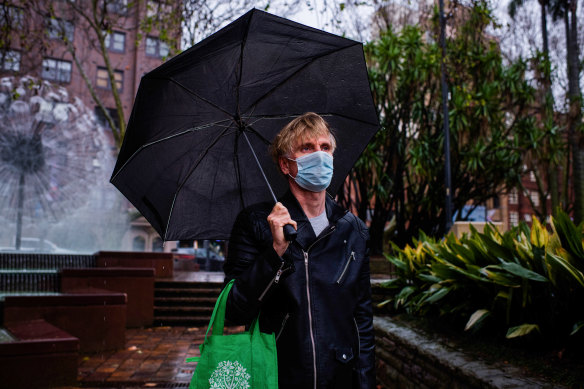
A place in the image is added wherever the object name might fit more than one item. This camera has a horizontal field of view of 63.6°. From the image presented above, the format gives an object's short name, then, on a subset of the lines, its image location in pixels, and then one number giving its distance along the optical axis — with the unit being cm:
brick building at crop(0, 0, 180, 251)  3148
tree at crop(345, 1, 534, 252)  1574
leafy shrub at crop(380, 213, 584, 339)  342
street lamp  1222
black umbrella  262
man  183
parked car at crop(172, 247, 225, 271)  2061
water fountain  1083
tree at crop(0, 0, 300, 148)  1222
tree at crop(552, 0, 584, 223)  1427
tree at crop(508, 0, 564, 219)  1672
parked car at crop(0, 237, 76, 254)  2339
